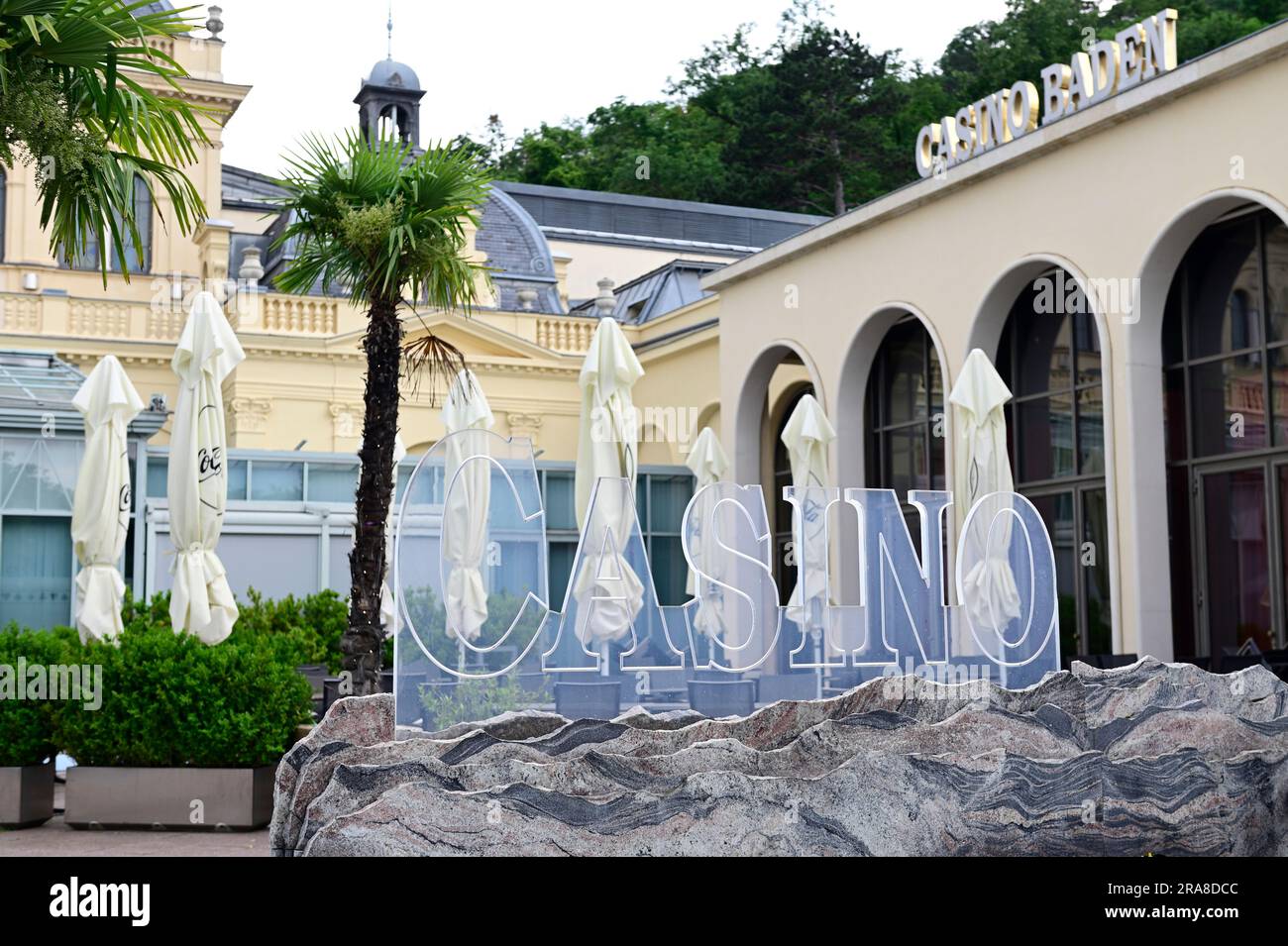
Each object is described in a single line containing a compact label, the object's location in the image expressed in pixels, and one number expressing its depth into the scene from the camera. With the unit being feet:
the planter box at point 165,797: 36.17
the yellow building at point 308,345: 78.74
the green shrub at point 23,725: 36.22
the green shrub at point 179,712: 36.09
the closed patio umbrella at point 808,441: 65.16
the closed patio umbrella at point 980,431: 53.16
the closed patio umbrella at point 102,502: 47.47
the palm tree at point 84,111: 26.58
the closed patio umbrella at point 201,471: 44.11
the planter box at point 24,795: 36.45
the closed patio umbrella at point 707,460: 72.08
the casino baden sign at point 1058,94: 56.70
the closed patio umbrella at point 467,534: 29.81
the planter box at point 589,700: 30.76
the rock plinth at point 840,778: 25.16
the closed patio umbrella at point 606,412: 52.19
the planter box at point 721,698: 31.53
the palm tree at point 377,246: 40.50
